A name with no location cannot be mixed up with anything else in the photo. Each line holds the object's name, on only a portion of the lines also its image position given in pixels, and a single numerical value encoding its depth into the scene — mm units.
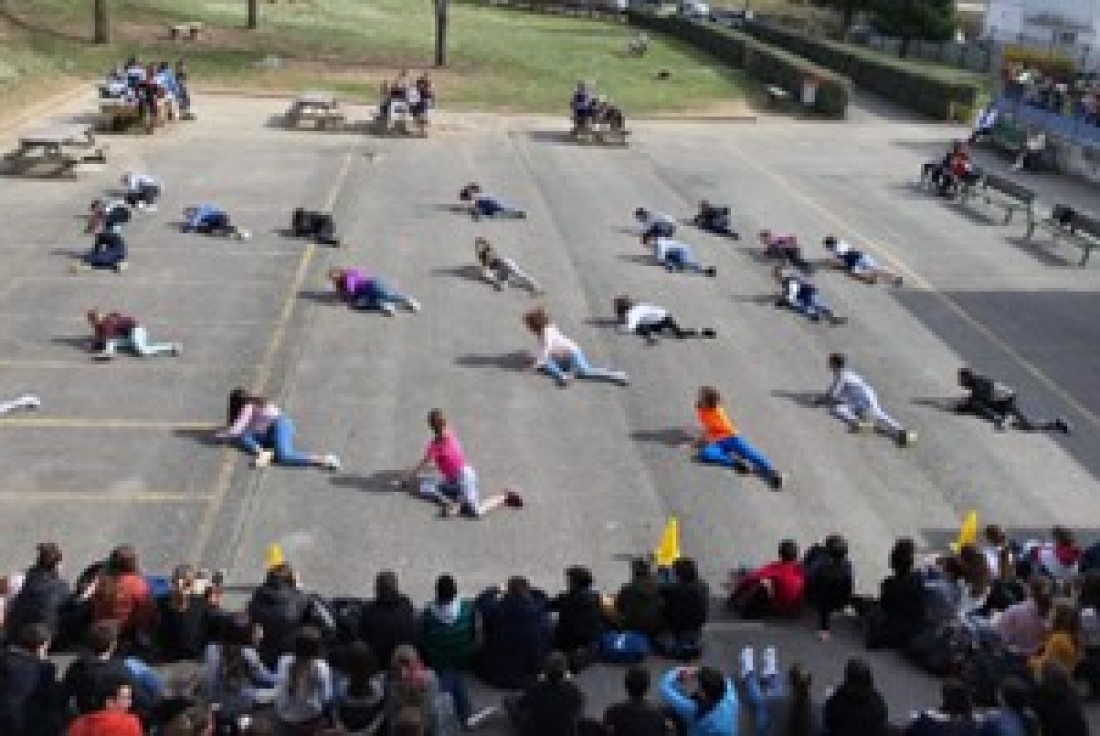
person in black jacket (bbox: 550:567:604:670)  11273
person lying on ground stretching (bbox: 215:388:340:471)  15016
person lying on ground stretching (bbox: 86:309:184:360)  17922
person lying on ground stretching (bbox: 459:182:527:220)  27609
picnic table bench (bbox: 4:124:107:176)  28859
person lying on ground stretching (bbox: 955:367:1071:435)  17828
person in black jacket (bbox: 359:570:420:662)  10695
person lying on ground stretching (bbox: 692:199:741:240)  27750
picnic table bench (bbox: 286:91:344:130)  37062
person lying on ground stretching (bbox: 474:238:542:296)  22469
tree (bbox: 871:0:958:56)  70500
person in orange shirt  15734
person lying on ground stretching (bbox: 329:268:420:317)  20641
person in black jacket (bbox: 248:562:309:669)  10523
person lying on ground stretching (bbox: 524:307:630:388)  18281
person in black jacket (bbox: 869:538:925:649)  11859
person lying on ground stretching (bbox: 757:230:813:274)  24922
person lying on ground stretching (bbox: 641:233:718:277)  24625
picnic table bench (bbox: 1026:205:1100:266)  27844
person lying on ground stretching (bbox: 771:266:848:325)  22078
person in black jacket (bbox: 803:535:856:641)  12133
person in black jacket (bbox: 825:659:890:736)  9875
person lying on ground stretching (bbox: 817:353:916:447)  17359
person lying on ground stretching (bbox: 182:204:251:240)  24656
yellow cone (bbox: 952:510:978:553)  13812
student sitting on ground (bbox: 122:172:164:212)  26059
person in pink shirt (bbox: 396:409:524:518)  14188
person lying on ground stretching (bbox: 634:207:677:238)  26016
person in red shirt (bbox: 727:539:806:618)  12312
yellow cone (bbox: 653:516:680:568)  13016
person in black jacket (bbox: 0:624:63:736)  9234
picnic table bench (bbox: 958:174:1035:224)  30438
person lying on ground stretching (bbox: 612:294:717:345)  20328
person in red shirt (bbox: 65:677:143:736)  8672
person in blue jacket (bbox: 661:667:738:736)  9961
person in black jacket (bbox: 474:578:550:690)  10898
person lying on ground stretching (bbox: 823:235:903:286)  24719
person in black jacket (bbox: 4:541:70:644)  10578
